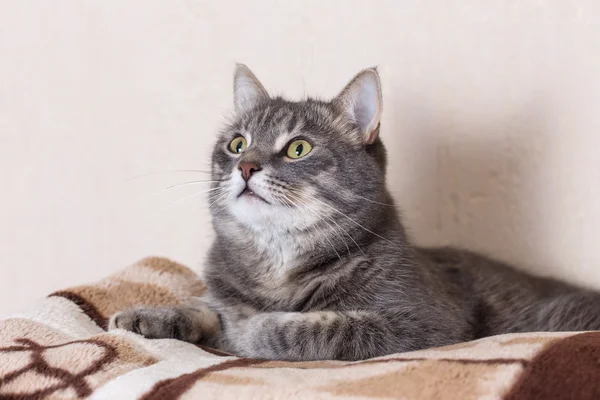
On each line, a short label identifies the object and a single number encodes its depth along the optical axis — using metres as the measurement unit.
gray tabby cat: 0.80
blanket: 0.67
